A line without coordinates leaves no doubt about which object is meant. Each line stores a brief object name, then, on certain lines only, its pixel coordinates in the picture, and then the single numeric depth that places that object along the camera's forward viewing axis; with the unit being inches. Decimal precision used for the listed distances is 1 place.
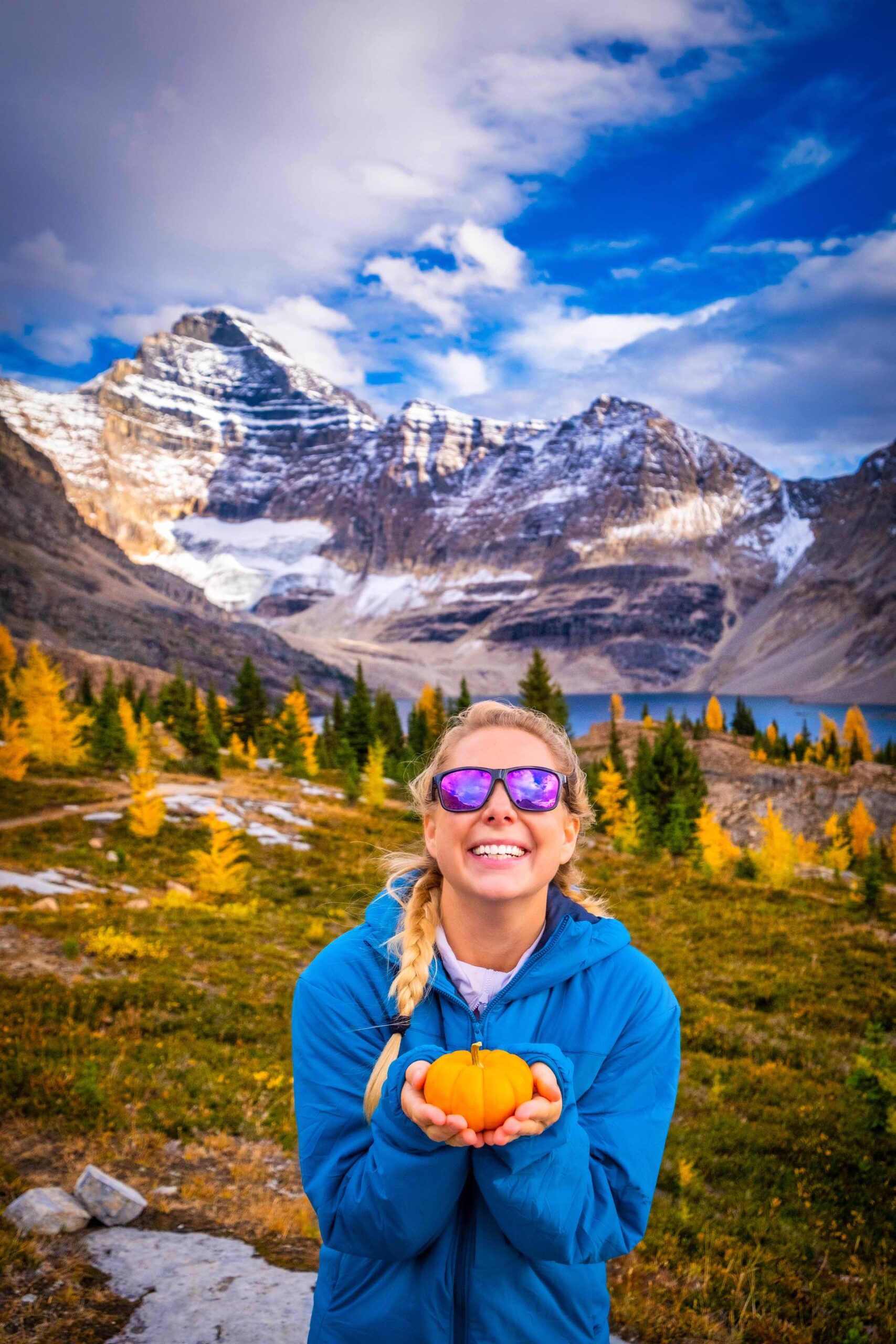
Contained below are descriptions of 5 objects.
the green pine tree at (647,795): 1272.1
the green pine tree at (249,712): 1964.8
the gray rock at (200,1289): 164.6
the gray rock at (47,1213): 201.8
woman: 84.7
